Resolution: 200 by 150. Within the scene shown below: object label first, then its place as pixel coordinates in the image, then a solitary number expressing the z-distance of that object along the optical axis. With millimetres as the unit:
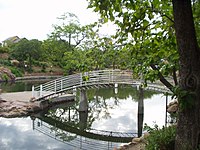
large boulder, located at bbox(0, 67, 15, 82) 28647
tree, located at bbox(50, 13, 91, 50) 29953
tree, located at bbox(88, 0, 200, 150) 3303
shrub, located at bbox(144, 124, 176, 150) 3957
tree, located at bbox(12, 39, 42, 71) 33125
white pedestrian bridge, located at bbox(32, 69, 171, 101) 15031
